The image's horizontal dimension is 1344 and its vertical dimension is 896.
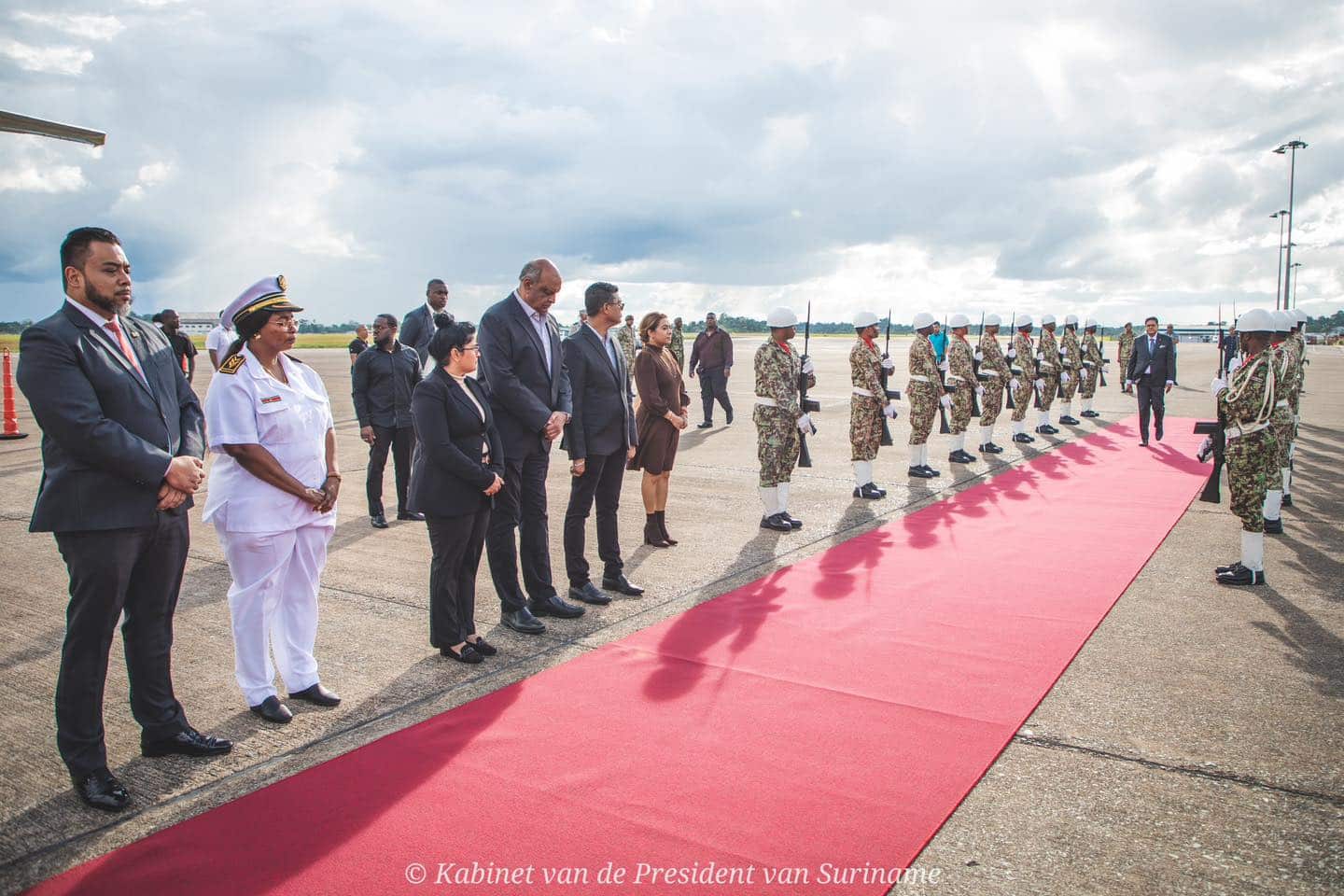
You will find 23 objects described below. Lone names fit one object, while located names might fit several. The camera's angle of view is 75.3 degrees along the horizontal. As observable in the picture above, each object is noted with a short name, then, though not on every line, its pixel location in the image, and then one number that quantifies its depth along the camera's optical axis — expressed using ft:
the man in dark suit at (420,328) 28.14
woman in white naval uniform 12.04
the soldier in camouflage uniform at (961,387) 37.78
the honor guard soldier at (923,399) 34.78
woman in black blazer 14.32
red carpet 9.22
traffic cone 44.47
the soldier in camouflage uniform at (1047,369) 47.88
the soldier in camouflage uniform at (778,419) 25.73
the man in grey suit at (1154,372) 42.29
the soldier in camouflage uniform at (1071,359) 51.26
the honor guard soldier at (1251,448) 19.77
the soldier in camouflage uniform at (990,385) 41.47
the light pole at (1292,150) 99.04
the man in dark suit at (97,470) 10.09
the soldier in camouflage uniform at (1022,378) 45.98
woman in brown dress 22.53
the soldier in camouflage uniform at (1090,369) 55.76
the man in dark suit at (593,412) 18.29
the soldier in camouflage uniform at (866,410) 29.99
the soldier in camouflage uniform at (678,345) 52.64
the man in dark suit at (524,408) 16.26
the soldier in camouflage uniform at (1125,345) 71.85
